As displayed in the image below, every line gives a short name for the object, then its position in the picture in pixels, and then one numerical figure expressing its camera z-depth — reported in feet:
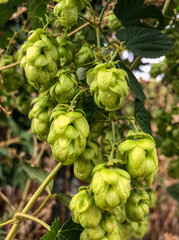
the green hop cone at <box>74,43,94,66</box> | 0.90
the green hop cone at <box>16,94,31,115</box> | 1.36
